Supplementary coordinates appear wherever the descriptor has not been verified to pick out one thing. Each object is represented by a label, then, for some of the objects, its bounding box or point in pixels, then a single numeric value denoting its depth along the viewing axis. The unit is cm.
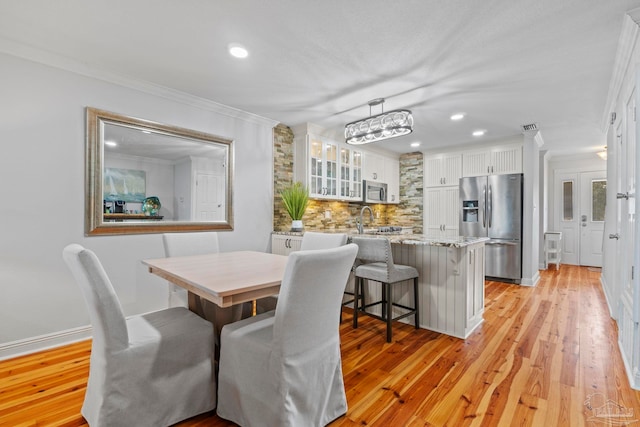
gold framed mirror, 272
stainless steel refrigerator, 475
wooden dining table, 151
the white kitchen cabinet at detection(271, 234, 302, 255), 380
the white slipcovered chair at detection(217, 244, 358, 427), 139
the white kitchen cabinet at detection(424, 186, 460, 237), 554
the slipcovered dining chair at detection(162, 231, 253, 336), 203
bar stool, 261
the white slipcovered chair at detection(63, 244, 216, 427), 141
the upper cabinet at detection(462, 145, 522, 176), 484
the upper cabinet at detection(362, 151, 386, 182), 542
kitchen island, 271
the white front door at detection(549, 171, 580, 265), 643
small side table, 597
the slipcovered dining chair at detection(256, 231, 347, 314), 247
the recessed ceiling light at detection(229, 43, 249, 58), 229
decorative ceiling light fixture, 289
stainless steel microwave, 535
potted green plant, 403
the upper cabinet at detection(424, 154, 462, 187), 551
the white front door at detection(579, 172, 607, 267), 615
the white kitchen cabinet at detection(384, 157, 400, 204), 593
